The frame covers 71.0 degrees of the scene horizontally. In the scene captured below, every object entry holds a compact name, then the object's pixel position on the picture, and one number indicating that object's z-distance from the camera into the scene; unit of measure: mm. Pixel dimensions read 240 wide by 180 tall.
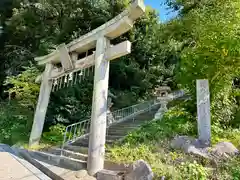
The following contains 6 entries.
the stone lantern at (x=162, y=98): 6345
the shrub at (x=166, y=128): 4305
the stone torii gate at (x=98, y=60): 3723
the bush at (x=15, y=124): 6066
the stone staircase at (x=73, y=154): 3966
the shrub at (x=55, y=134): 5548
